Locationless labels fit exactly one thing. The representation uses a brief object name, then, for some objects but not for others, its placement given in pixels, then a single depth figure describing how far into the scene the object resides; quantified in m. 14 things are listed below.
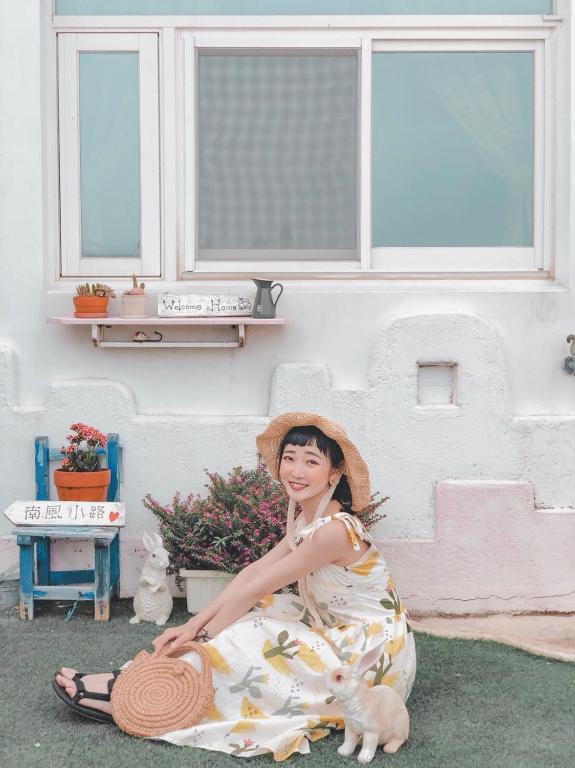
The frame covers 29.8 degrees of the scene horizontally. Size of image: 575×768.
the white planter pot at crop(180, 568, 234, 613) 5.18
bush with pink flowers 5.08
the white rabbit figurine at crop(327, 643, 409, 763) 3.49
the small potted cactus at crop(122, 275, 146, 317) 5.50
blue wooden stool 5.12
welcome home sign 5.48
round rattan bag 3.72
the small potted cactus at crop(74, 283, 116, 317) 5.47
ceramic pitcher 5.45
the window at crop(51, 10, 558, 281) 5.69
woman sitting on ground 3.77
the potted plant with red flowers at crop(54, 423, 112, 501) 5.30
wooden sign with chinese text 5.18
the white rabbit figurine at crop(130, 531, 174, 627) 5.14
